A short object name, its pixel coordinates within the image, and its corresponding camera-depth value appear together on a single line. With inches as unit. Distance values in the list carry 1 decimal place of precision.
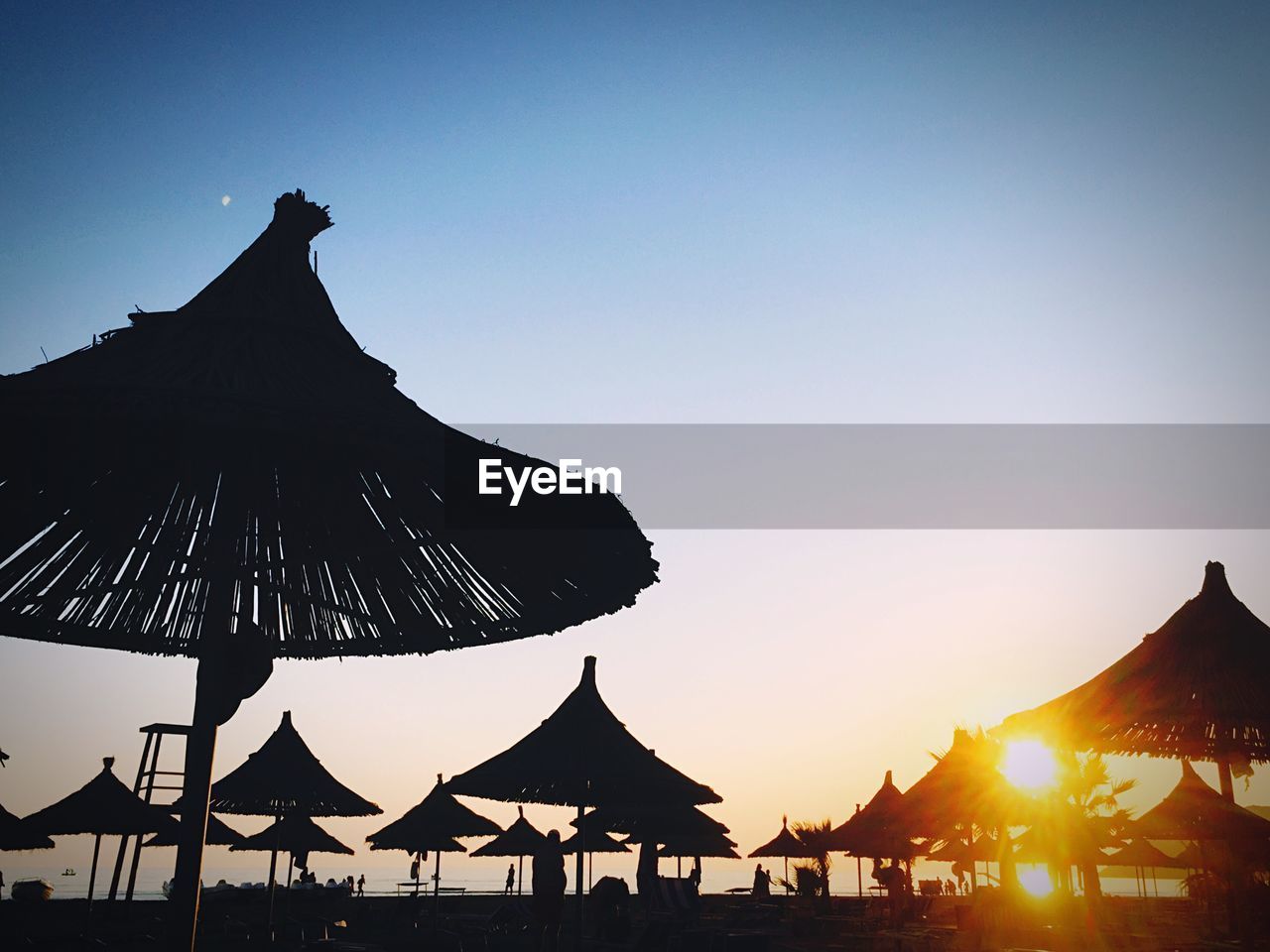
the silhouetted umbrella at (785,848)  1232.8
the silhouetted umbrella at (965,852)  778.8
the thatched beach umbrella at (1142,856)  1136.8
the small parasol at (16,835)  567.5
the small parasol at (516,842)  989.2
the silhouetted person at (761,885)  1098.1
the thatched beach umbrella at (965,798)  698.8
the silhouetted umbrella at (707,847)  951.0
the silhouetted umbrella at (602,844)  825.5
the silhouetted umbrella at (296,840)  762.8
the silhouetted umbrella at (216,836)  675.4
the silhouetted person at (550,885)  384.8
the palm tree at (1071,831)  512.4
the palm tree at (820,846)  1101.1
